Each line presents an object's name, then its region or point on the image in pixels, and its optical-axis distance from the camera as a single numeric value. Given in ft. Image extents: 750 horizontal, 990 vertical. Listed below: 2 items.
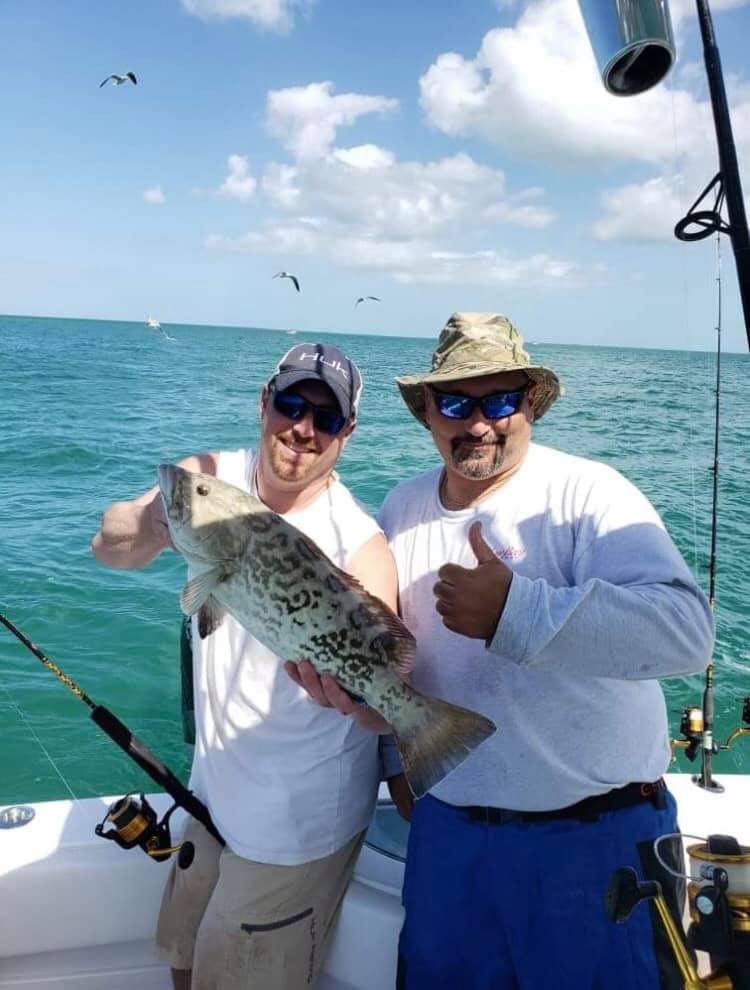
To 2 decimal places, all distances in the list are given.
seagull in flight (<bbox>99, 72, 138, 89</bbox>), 45.21
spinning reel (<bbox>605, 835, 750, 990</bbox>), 5.65
